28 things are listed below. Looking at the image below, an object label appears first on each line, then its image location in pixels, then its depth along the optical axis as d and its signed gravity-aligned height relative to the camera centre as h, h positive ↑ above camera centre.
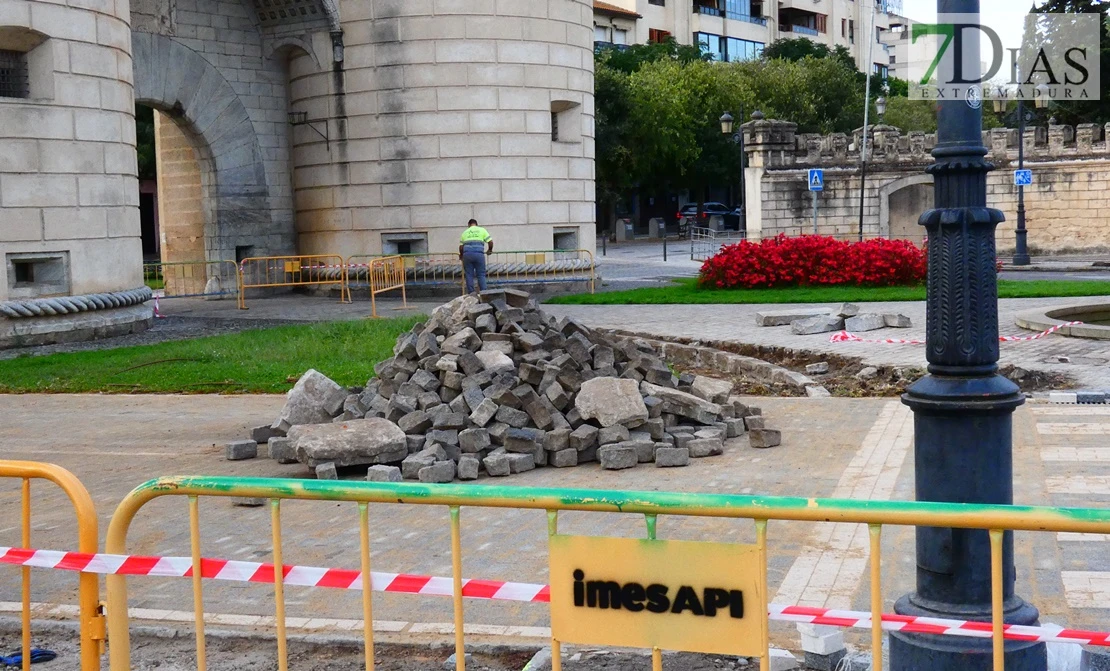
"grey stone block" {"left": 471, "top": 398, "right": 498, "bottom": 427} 9.02 -1.21
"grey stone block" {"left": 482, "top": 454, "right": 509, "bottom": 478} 8.66 -1.52
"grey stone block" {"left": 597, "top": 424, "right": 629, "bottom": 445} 8.95 -1.38
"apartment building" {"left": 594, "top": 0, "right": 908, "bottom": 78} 76.56 +14.67
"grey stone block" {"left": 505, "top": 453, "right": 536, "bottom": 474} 8.72 -1.53
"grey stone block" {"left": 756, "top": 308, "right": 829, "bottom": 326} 18.02 -1.13
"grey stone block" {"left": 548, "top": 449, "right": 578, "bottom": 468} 8.92 -1.54
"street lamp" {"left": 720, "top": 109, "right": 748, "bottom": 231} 39.28 +3.74
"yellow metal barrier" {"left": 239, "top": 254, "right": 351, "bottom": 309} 26.39 -0.42
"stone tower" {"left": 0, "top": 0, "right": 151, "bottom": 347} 17.52 +1.28
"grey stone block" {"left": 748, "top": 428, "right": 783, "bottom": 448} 9.37 -1.50
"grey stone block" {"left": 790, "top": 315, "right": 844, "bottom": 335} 16.84 -1.19
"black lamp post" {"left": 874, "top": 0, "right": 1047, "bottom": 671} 4.04 -0.56
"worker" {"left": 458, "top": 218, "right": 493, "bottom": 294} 22.64 -0.09
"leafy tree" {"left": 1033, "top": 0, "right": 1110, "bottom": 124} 51.28 +7.31
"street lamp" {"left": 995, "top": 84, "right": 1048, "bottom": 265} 36.72 +0.83
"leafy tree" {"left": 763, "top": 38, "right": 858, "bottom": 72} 80.06 +12.32
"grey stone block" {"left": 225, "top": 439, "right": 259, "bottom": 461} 9.50 -1.51
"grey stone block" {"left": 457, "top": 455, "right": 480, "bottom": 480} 8.55 -1.53
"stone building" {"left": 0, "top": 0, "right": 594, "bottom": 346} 25.20 +2.69
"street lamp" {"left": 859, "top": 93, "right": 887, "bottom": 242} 42.41 +2.38
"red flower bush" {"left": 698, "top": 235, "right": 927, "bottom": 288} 24.88 -0.54
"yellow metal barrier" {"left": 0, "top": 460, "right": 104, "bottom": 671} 4.25 -1.14
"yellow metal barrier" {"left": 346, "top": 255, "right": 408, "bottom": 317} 25.20 -0.48
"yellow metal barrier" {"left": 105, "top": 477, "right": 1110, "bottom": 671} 3.25 -0.75
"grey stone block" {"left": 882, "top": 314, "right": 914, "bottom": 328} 16.91 -1.16
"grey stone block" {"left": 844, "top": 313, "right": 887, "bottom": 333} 16.67 -1.16
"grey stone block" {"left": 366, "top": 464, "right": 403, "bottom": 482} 8.30 -1.50
